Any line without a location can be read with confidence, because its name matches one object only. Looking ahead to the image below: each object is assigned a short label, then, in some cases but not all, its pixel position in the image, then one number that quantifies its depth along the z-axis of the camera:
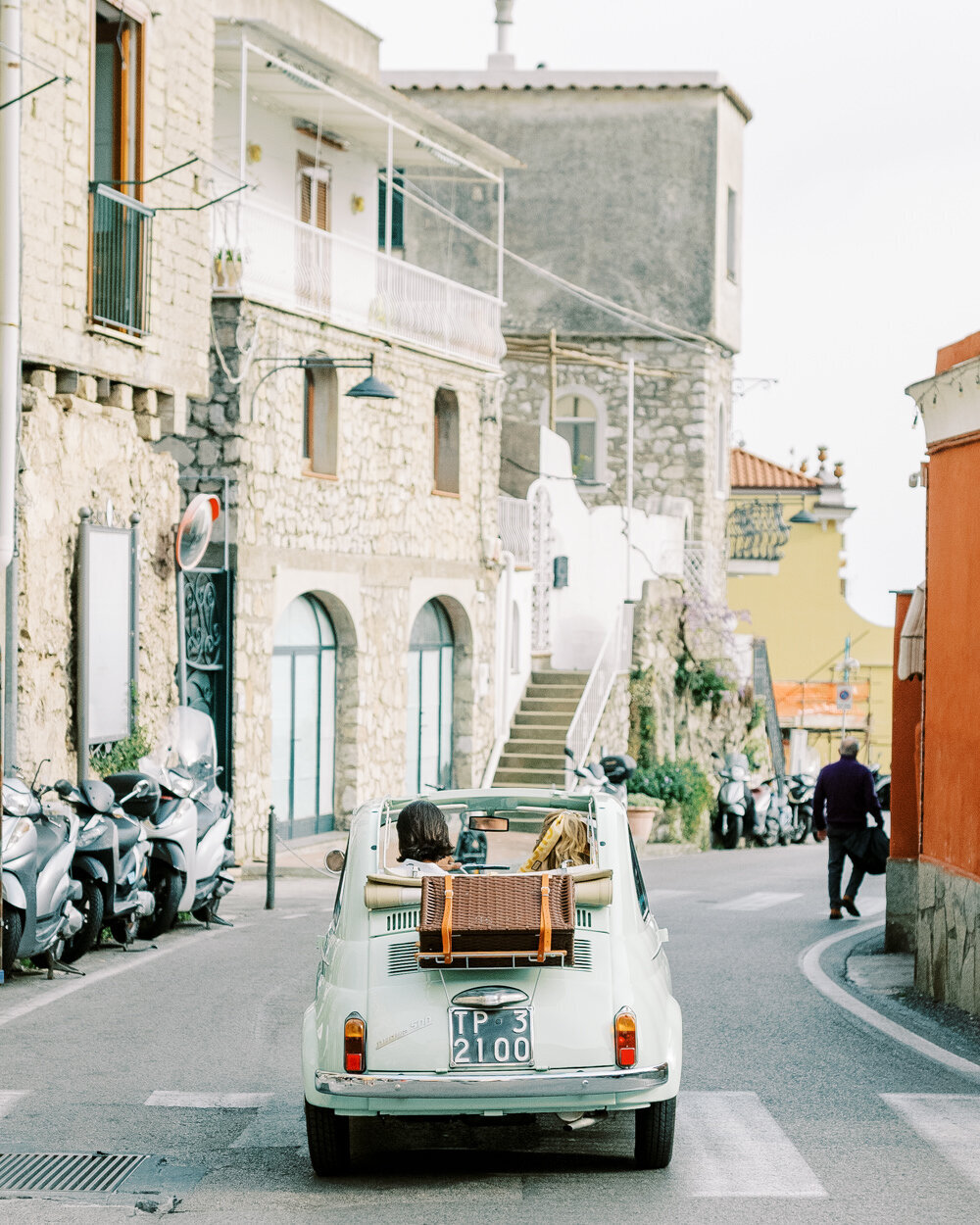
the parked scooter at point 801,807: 35.09
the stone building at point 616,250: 37.03
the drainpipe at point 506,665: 30.47
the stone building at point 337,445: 22.14
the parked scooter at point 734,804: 32.34
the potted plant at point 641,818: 28.73
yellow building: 52.19
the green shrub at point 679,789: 31.31
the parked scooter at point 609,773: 26.05
